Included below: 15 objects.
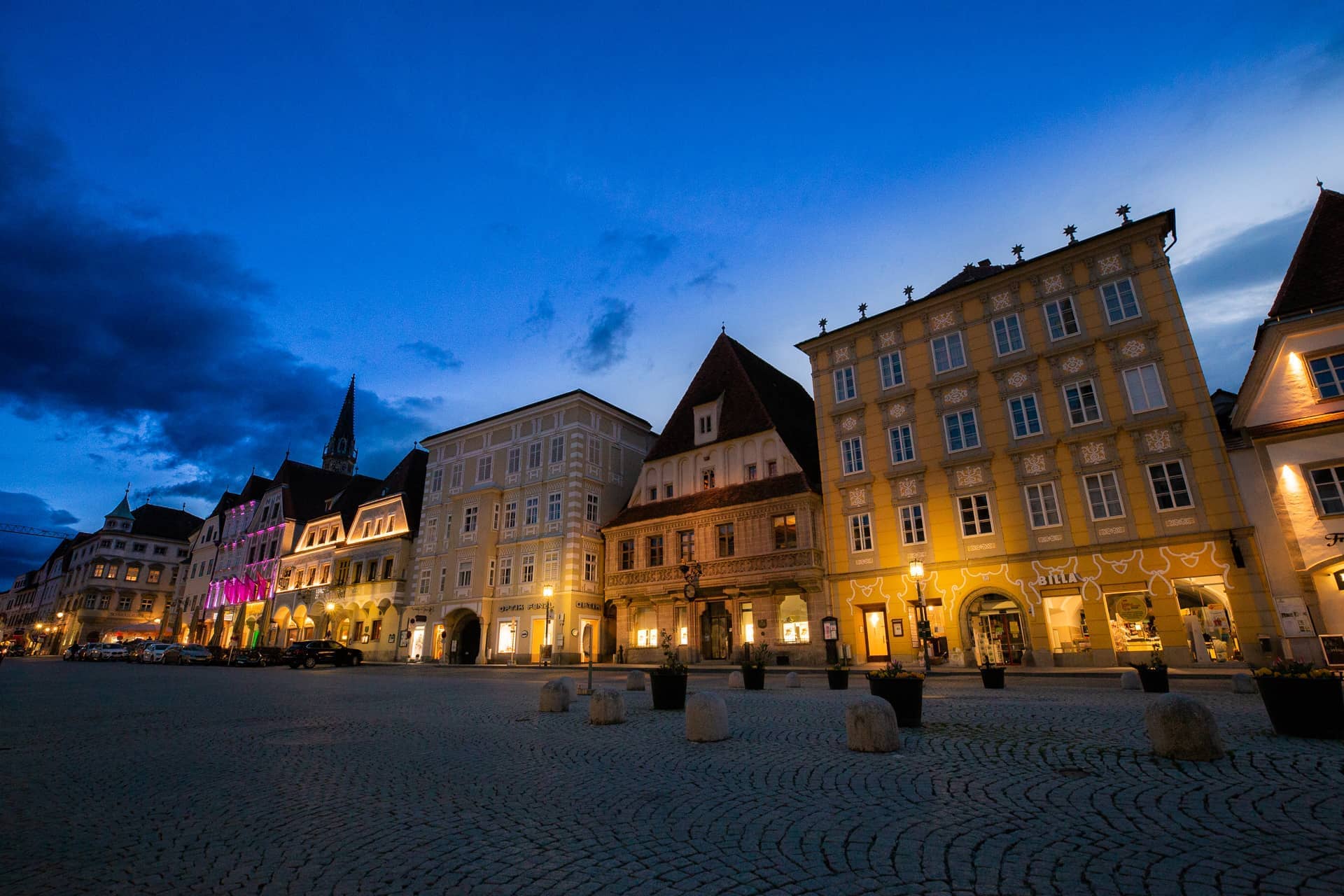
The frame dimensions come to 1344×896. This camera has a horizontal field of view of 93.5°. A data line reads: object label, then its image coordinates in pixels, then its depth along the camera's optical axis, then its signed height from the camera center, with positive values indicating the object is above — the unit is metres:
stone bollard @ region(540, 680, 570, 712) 13.21 -0.99
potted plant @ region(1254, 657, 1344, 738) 7.97 -0.82
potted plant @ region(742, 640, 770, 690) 17.41 -0.78
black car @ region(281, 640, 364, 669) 37.41 -0.08
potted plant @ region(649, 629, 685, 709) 13.36 -0.82
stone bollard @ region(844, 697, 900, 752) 7.97 -1.04
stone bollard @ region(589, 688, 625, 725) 11.20 -1.04
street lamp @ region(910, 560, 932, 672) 22.03 +1.12
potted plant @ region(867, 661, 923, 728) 9.99 -0.81
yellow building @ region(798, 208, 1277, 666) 23.16 +6.42
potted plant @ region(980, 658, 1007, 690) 16.70 -0.93
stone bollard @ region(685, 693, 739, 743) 9.17 -1.03
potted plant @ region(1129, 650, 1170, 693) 13.80 -0.81
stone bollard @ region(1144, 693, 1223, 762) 6.98 -1.00
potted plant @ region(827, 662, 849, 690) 16.95 -0.93
